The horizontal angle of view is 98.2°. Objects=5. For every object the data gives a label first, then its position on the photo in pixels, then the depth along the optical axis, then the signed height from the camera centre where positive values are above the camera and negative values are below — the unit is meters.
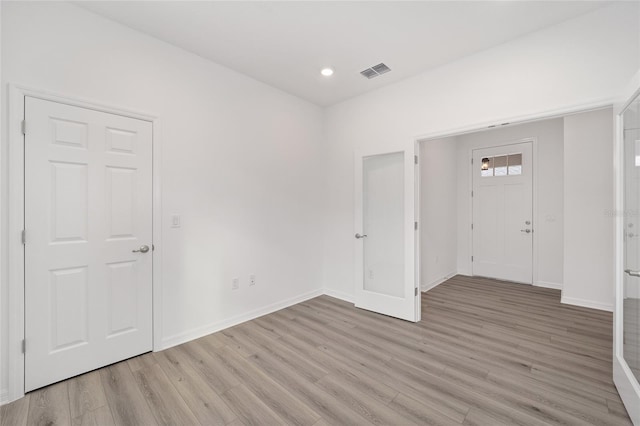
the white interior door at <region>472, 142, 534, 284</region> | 4.82 -0.01
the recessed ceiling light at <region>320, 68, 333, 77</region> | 3.14 +1.62
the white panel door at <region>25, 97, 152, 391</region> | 2.04 -0.23
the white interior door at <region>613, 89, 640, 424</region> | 1.72 -0.38
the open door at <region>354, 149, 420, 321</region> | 3.32 -0.29
